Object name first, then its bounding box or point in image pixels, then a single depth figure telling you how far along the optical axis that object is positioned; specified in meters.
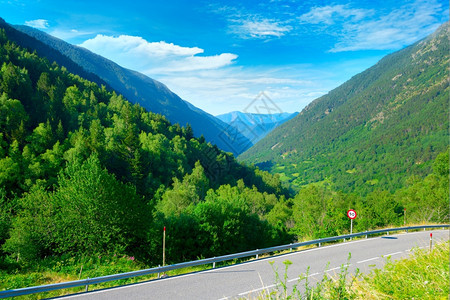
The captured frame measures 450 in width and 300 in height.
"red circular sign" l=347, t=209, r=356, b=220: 20.07
